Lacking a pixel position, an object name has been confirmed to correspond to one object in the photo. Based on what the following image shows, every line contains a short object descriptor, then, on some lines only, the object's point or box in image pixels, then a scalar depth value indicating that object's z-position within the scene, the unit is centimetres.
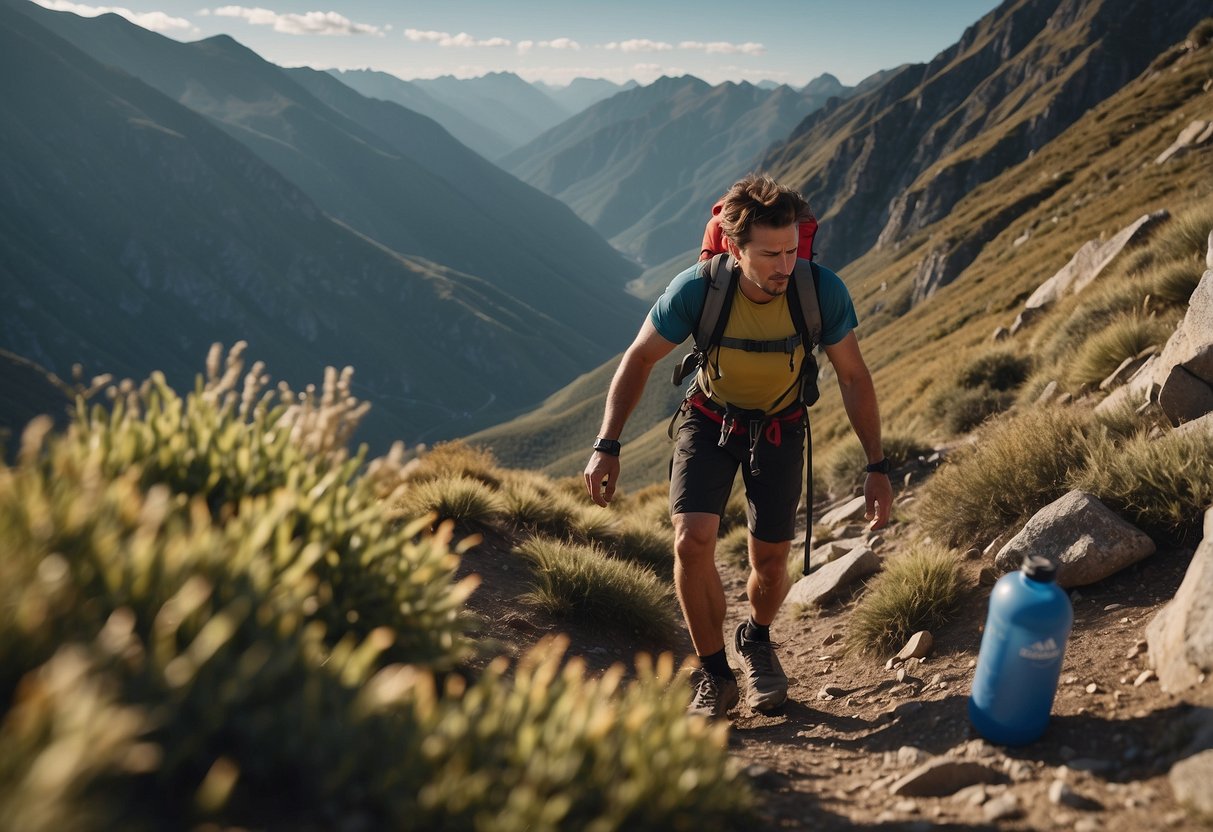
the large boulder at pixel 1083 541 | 538
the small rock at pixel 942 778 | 357
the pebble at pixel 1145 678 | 414
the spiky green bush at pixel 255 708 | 214
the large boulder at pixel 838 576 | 770
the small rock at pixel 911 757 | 403
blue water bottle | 371
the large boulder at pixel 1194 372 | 653
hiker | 496
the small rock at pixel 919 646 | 572
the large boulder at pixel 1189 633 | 374
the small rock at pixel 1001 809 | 321
